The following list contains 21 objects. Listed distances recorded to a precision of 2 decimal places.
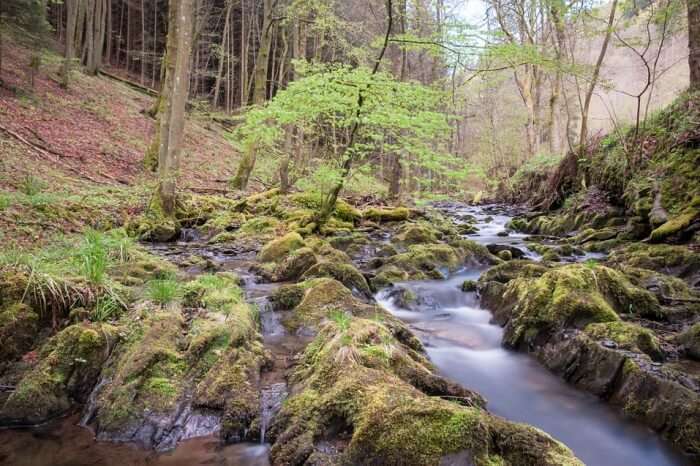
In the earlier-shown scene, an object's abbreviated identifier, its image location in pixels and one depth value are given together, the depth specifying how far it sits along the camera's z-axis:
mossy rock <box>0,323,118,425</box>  3.75
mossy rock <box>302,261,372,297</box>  7.41
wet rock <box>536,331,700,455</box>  3.73
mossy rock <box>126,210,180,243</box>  10.77
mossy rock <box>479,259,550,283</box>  7.43
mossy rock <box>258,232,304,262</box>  9.24
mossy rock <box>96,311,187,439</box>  3.63
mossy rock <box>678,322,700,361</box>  4.73
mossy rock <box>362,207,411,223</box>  15.22
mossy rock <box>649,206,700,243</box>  8.61
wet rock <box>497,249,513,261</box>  10.20
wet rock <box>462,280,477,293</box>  8.06
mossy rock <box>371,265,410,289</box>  8.17
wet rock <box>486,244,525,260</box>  10.39
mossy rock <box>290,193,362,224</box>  13.38
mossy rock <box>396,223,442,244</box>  12.00
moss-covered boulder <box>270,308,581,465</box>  2.85
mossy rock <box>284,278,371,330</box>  5.73
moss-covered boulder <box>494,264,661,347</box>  5.30
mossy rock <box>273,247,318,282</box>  8.09
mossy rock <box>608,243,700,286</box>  7.46
